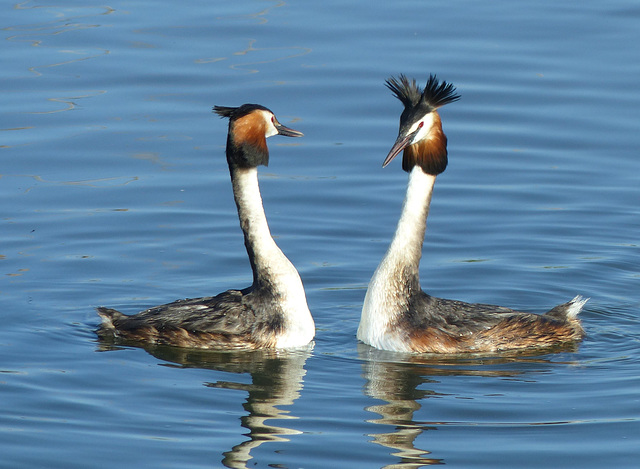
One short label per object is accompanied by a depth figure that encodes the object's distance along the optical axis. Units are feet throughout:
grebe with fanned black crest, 35.24
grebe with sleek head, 35.70
